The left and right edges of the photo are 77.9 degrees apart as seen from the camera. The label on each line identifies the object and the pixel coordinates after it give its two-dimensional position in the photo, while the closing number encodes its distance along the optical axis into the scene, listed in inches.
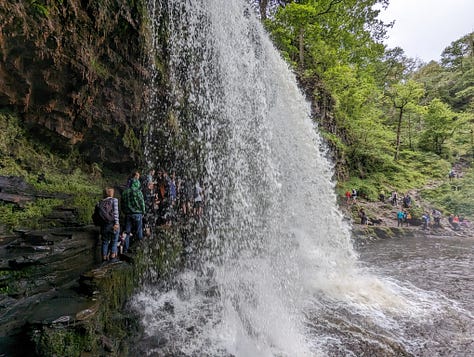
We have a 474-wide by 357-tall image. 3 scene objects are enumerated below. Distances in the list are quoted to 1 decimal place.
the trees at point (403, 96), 1150.3
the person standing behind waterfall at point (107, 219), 227.0
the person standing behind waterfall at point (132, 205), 264.1
